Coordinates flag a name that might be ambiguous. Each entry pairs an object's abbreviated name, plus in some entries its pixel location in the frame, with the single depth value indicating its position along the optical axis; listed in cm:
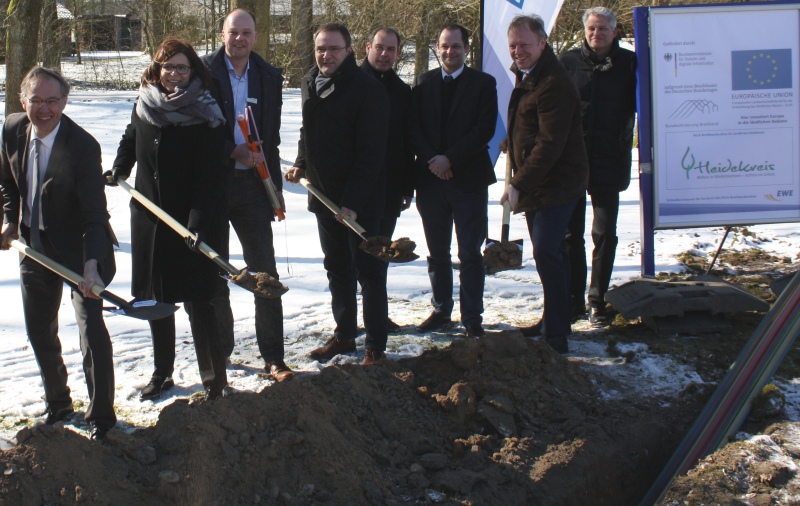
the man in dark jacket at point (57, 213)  421
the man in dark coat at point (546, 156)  522
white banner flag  708
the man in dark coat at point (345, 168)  515
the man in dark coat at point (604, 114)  606
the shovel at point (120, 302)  410
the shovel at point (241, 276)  428
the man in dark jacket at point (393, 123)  570
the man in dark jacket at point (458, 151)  564
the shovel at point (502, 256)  561
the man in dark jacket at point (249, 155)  498
